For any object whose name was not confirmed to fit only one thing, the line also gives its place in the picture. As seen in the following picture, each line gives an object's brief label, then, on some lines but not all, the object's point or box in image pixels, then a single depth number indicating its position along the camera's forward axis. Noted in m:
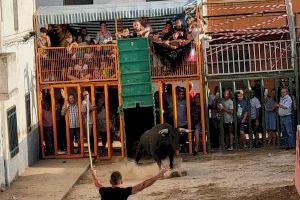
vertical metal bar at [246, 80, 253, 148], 25.39
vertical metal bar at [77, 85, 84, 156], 25.47
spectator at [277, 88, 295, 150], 24.88
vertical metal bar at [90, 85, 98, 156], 25.50
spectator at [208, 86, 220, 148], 25.52
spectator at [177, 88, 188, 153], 25.45
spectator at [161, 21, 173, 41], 25.77
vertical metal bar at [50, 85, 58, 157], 25.62
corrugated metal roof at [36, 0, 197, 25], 26.52
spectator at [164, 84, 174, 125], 25.53
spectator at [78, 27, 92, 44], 26.20
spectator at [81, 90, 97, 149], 25.39
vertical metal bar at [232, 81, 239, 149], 25.42
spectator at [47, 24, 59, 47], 26.19
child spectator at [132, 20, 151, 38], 25.47
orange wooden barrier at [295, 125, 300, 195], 17.36
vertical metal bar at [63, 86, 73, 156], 25.45
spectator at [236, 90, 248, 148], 25.38
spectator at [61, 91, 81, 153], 25.47
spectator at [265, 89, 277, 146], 25.23
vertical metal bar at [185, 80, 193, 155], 25.38
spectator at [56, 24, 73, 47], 26.08
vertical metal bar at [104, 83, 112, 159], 25.52
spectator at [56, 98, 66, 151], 25.72
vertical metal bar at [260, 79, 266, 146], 25.41
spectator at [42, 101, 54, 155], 25.81
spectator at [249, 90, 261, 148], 25.34
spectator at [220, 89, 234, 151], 25.34
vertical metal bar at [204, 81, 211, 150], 25.48
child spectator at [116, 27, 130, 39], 25.52
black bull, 22.05
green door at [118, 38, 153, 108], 25.22
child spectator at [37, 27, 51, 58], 25.84
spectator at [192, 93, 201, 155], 25.47
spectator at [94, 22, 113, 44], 25.99
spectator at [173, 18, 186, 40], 25.55
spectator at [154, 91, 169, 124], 25.52
